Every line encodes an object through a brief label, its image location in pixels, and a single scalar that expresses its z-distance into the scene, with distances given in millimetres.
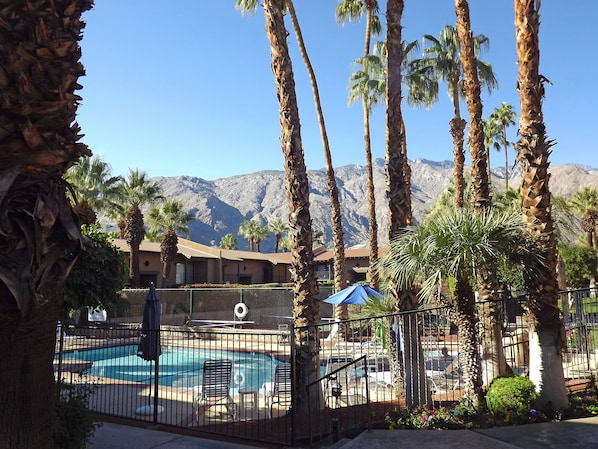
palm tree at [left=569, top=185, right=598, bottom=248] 39406
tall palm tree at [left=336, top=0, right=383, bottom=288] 24297
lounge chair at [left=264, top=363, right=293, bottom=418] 9844
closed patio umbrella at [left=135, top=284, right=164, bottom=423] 8623
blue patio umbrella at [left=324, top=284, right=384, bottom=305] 15278
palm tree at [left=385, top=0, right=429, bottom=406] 8820
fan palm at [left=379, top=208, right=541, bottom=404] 7414
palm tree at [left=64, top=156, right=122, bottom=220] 30922
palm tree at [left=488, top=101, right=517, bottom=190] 49531
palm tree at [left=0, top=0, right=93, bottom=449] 3623
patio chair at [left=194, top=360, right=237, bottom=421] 9766
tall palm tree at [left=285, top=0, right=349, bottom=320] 21312
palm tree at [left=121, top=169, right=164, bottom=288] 31203
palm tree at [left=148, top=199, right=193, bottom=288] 38988
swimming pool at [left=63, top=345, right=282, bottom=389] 15695
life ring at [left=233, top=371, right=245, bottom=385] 15318
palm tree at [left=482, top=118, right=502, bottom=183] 45538
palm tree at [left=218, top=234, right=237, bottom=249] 76500
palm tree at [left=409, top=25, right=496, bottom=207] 21906
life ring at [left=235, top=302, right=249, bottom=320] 24766
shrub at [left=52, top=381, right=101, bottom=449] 5419
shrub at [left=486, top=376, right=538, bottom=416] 7353
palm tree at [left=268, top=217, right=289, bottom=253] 85188
